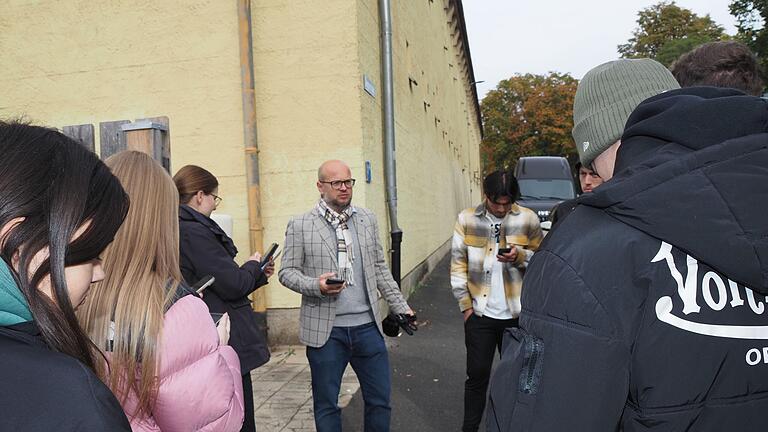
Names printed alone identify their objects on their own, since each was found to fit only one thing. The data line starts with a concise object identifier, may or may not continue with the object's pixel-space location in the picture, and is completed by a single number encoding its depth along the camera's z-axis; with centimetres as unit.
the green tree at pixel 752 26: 1953
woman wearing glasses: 270
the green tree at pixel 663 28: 3108
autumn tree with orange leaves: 3578
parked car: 1448
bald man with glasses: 319
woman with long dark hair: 85
